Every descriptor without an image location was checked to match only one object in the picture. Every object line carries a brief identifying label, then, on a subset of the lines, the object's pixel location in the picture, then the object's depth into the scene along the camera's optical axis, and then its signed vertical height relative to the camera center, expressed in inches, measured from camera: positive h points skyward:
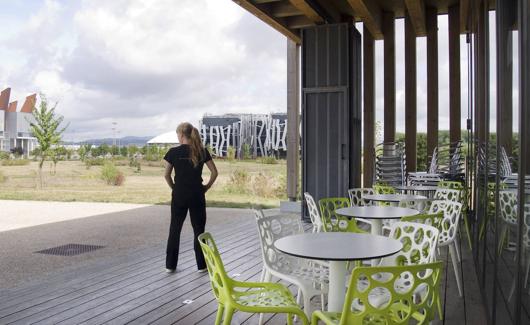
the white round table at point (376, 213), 151.8 -20.9
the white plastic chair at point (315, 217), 163.6 -23.3
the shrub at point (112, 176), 698.8 -29.9
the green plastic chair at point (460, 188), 251.3 -20.3
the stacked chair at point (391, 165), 345.4 -8.9
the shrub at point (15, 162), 767.7 -7.2
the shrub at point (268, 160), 635.4 -7.3
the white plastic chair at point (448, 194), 220.6 -21.2
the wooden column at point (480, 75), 153.4 +28.8
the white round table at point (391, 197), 202.0 -20.5
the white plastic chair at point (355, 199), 222.3 -22.9
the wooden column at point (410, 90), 359.9 +50.2
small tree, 682.8 +44.6
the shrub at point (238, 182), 578.9 -34.4
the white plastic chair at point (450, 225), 161.5 -27.0
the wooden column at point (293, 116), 389.4 +33.3
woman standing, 184.5 -9.8
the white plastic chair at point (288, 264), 109.9 -30.7
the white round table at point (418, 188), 245.9 -19.1
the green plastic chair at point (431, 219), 135.6 -21.3
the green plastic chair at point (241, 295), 91.6 -30.7
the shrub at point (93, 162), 786.2 -8.9
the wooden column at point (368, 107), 369.7 +38.2
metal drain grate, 253.9 -53.6
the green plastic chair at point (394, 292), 74.1 -23.2
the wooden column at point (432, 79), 353.7 +57.6
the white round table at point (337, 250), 94.2 -21.0
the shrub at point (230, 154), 644.1 +1.9
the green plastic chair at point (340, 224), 149.2 -25.1
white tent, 772.6 +30.2
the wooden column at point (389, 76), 364.2 +62.4
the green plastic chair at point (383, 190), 252.1 -20.4
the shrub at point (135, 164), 776.3 -13.0
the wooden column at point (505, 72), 93.7 +18.0
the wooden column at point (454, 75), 344.5 +59.1
